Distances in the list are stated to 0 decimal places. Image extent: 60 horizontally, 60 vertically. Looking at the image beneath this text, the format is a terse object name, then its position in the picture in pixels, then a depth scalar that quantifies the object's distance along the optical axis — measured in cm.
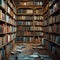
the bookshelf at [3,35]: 270
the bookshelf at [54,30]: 296
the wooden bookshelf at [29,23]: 643
